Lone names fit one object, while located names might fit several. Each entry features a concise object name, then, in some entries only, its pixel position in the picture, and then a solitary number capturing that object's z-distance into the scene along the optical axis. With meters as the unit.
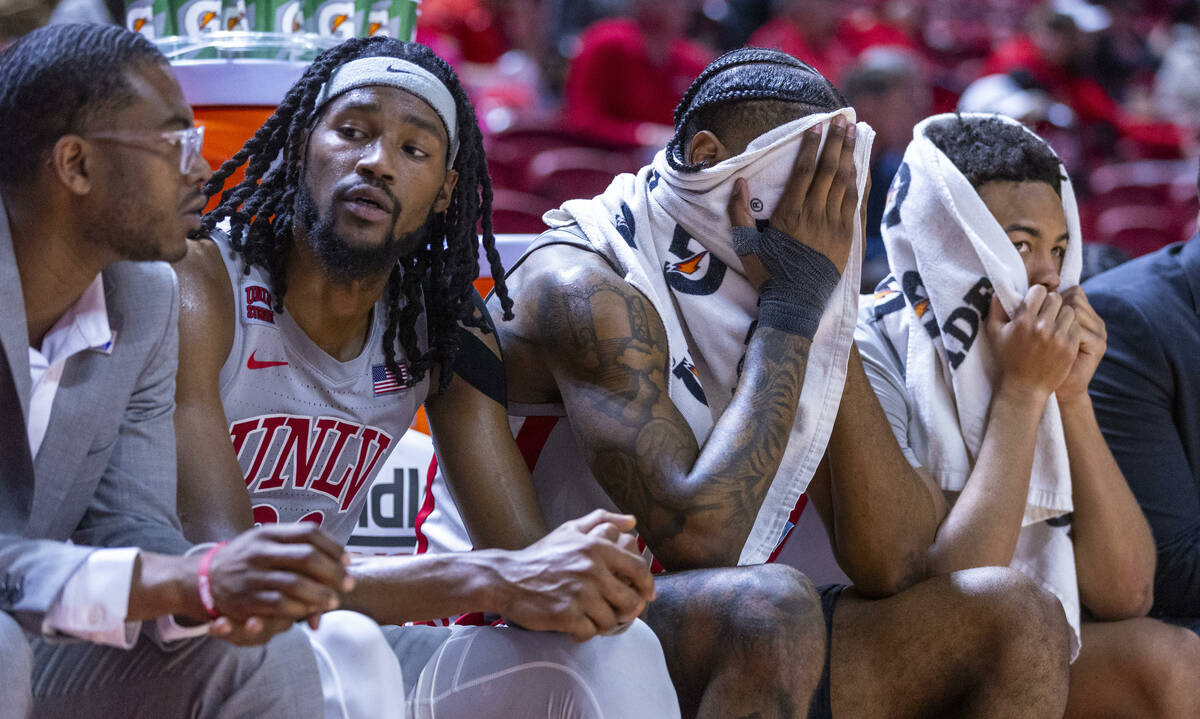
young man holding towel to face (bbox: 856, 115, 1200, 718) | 5.73
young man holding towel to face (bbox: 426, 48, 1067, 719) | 4.81
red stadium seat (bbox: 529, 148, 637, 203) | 11.95
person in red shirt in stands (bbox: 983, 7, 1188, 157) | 16.75
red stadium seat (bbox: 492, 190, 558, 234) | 11.02
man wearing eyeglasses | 3.44
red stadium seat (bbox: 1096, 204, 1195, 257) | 13.80
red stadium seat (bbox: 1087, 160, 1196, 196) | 14.80
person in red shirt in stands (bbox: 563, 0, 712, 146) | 14.41
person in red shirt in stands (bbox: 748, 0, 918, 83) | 15.94
